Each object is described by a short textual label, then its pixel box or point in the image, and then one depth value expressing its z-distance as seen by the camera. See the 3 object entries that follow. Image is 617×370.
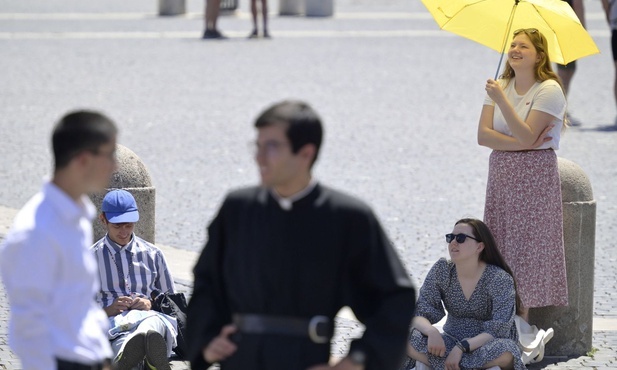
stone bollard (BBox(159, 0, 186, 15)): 52.31
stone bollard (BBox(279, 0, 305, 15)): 53.72
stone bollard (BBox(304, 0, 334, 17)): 52.25
